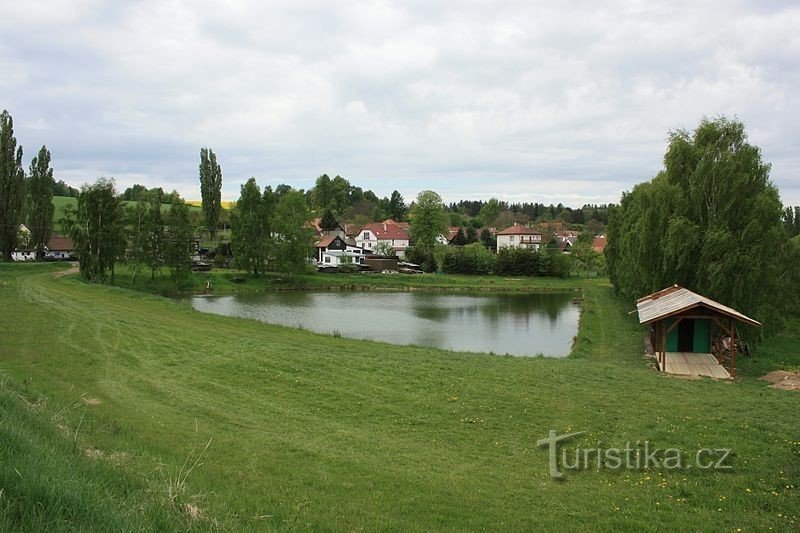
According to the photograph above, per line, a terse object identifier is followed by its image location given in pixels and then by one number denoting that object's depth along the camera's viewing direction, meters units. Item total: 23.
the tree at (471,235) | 104.00
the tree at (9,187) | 48.62
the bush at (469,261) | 75.75
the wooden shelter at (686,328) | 18.56
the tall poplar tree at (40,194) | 53.66
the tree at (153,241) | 52.21
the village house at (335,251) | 82.56
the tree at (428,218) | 87.44
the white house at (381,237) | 97.19
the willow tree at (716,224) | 22.66
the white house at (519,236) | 101.75
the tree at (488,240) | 109.01
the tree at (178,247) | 53.41
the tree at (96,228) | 45.69
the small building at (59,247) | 73.19
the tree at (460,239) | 100.25
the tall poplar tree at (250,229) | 61.94
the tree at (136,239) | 51.55
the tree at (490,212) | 155.25
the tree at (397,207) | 137.62
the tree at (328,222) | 107.69
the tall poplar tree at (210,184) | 76.25
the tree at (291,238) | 61.84
